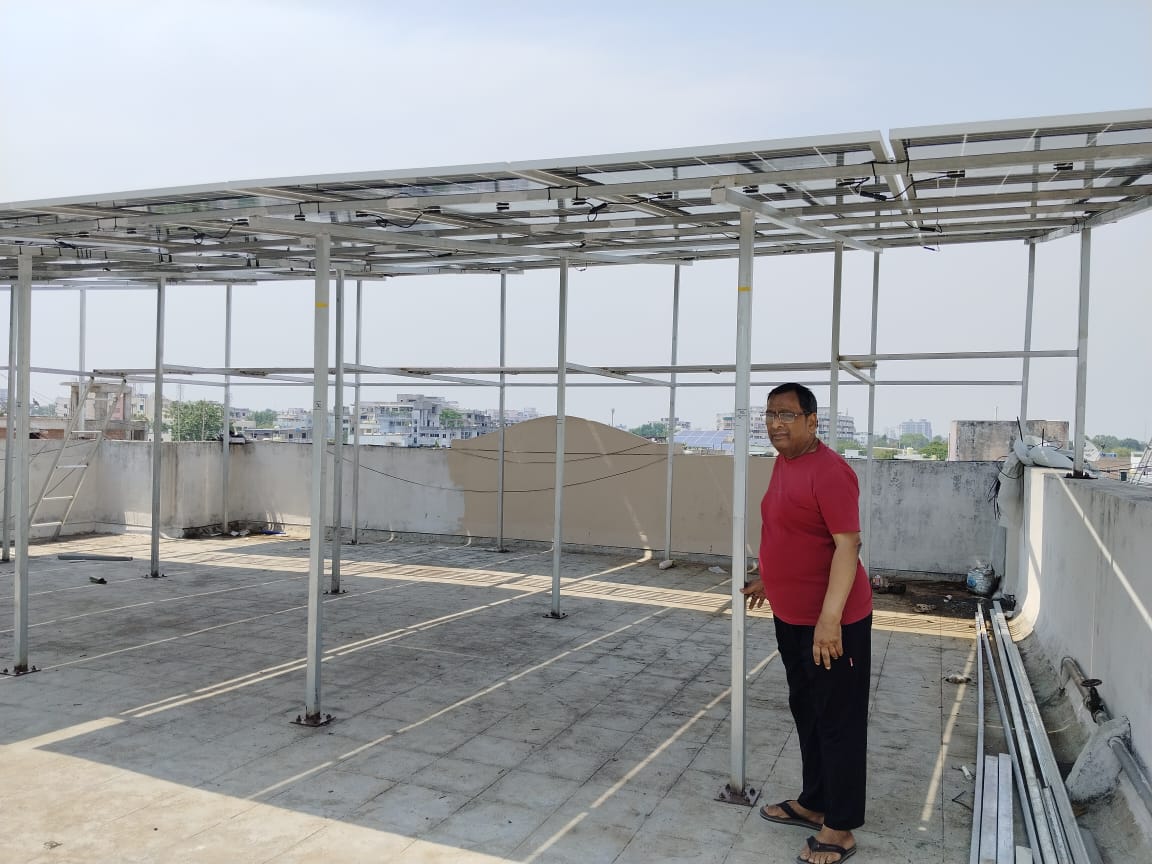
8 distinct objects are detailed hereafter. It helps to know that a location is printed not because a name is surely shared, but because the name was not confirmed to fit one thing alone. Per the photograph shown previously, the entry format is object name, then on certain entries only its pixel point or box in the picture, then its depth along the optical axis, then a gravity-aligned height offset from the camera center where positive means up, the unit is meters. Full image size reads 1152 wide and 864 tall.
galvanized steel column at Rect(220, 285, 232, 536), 10.80 -0.41
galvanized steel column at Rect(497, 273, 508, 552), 10.09 -0.11
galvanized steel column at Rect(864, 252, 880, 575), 7.12 +0.06
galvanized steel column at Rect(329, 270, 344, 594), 6.40 -0.39
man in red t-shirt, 2.69 -0.59
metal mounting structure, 3.09 +0.94
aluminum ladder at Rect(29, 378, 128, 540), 10.30 -1.00
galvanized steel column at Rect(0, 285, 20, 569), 7.88 -0.56
